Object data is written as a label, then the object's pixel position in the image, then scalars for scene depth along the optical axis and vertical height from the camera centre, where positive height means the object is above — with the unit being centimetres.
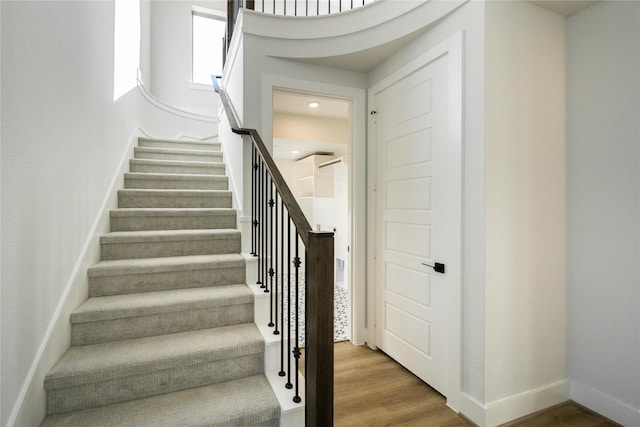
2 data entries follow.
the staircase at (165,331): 143 -68
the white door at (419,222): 210 -7
